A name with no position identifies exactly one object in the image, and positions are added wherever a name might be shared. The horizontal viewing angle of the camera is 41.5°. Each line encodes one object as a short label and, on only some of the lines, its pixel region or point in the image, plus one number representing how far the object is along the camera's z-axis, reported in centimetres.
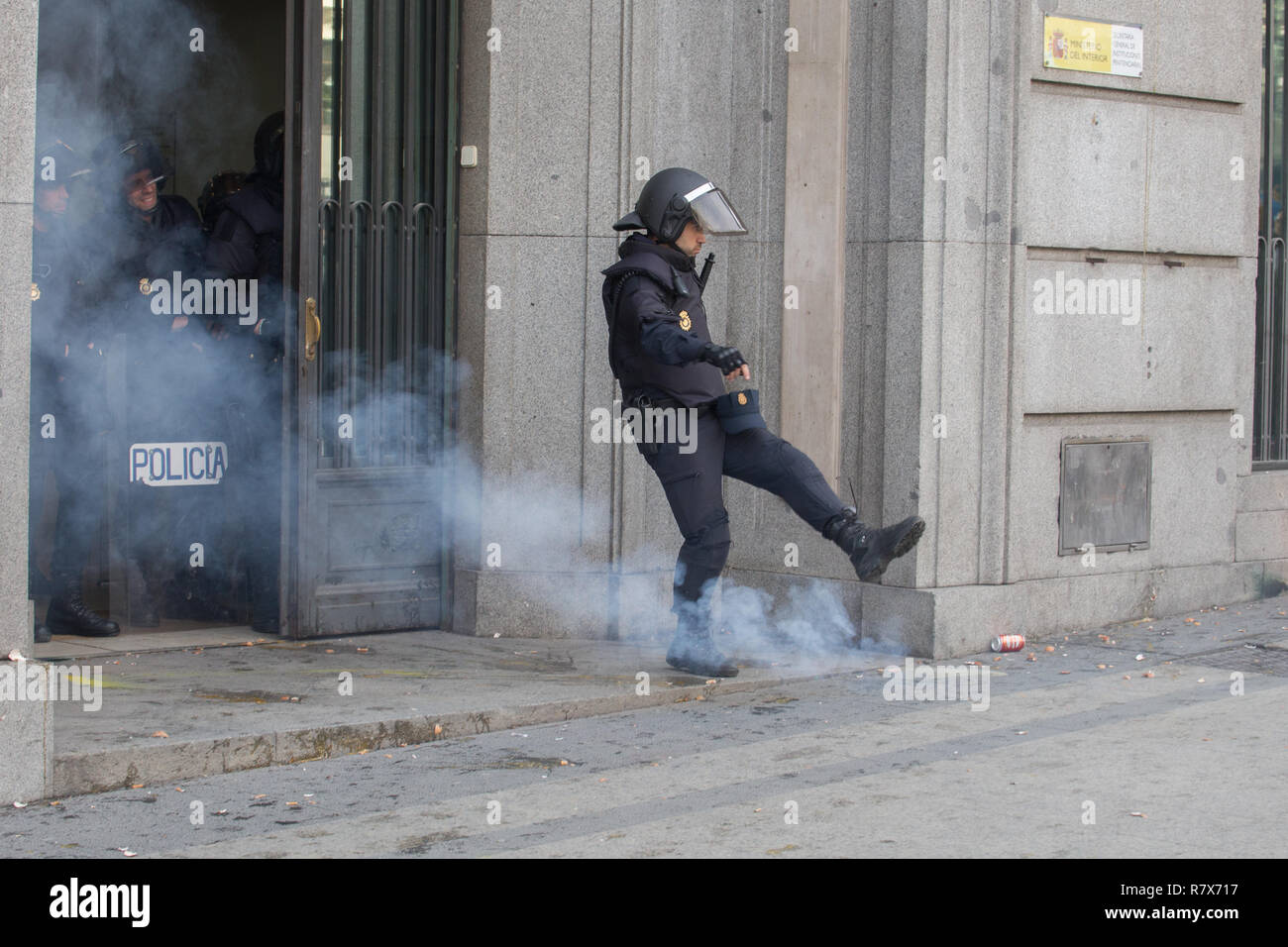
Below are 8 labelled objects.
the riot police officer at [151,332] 834
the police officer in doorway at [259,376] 839
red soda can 827
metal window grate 1028
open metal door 811
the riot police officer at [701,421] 713
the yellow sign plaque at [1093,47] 848
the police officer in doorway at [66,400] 801
